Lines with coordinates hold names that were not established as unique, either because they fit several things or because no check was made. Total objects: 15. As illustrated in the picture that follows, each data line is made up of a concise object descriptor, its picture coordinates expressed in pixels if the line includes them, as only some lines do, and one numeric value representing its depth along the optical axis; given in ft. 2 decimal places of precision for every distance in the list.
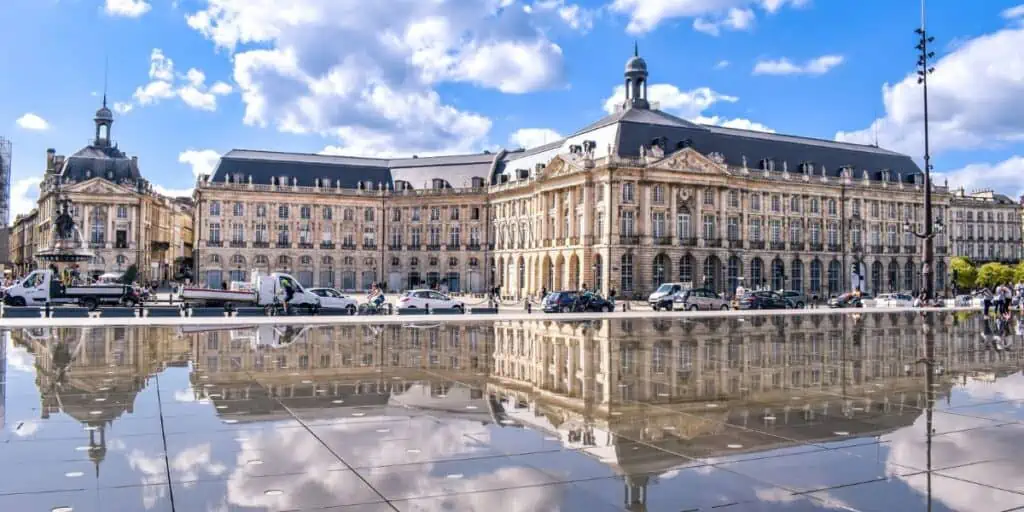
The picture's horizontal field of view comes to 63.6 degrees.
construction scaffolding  345.51
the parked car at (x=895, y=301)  214.79
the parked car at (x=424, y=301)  155.94
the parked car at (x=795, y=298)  192.34
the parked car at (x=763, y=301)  182.50
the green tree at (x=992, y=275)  357.61
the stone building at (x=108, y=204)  346.33
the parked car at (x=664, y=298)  180.75
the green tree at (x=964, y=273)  361.10
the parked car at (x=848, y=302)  208.14
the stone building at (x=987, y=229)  413.18
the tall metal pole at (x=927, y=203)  149.89
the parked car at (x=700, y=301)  177.17
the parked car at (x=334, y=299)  146.00
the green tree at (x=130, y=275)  253.44
